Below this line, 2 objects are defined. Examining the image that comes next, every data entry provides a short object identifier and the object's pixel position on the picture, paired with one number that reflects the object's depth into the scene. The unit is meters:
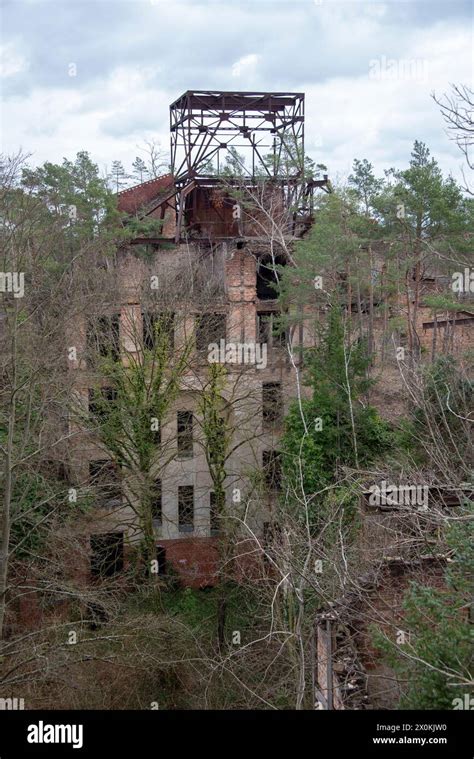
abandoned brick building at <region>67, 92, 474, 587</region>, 23.92
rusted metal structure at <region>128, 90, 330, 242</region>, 29.19
